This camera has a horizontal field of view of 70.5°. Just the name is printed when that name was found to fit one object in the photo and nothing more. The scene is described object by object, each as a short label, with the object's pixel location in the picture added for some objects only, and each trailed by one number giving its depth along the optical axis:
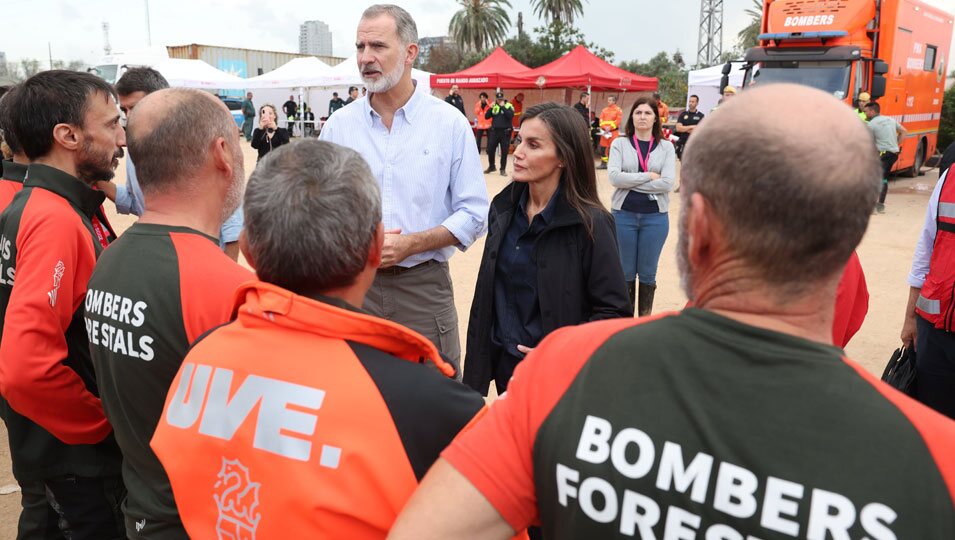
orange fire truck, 11.73
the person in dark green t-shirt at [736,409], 0.95
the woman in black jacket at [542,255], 3.05
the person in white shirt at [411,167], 3.38
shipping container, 42.25
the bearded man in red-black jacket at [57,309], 2.22
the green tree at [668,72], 39.50
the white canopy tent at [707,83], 17.39
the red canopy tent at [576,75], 20.47
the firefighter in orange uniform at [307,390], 1.28
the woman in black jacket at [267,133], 11.76
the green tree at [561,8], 47.88
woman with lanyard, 5.75
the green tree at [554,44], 38.91
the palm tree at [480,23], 49.22
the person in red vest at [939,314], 3.10
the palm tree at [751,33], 54.43
